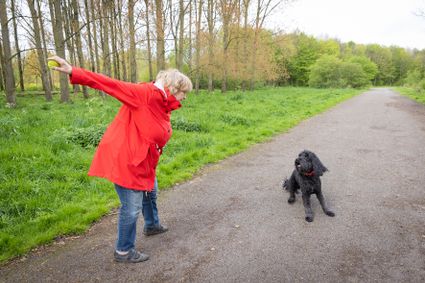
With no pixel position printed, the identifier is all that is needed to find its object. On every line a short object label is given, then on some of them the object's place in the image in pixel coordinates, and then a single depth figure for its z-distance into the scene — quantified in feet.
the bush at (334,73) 160.04
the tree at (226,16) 73.35
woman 9.25
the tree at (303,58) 204.85
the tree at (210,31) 73.05
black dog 13.76
